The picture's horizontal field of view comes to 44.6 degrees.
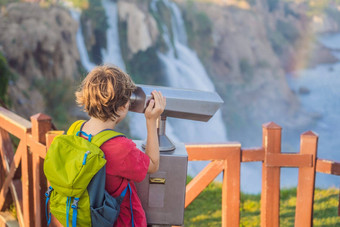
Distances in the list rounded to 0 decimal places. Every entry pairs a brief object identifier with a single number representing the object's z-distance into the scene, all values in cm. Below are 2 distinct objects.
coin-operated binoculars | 161
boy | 151
